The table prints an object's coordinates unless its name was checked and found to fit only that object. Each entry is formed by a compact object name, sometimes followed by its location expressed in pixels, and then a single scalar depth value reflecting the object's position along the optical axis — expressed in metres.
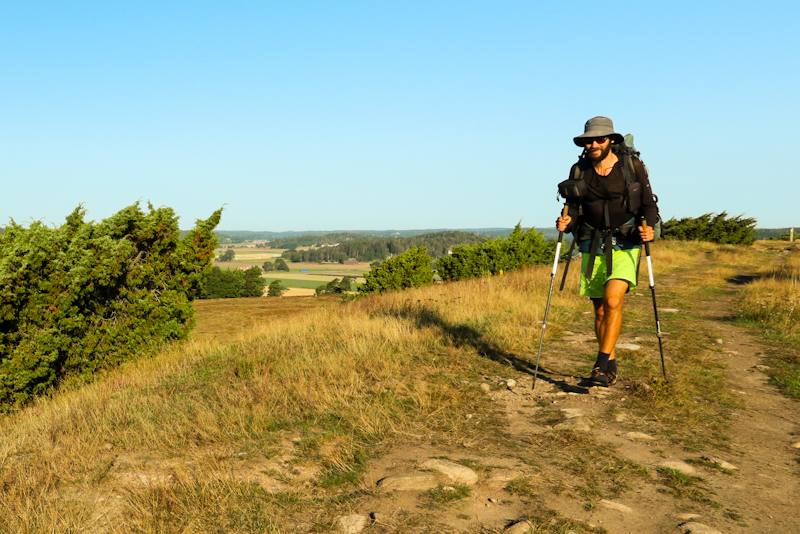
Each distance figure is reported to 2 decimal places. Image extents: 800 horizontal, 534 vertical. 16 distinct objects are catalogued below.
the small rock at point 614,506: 2.99
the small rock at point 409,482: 3.26
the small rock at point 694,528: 2.73
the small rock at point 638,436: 4.11
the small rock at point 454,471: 3.35
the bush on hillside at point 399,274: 30.11
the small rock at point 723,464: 3.60
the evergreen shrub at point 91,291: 7.22
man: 5.20
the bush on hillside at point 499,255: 26.94
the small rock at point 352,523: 2.80
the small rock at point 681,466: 3.52
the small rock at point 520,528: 2.73
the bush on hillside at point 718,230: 33.19
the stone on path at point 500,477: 3.32
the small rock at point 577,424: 4.29
